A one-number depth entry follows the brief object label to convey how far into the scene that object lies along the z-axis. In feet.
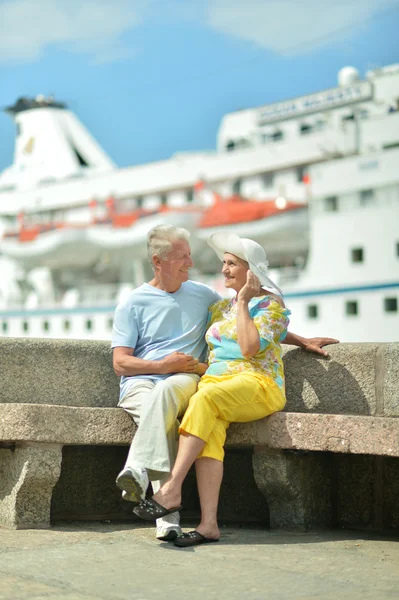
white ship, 74.08
